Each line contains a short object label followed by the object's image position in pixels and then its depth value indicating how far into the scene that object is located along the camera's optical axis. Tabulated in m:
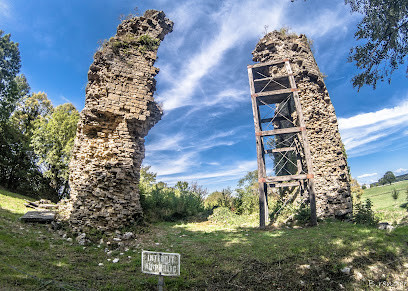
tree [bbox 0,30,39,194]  19.94
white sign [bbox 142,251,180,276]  3.25
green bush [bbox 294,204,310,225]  9.01
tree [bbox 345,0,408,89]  5.87
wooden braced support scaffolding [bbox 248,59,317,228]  9.20
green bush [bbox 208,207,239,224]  11.57
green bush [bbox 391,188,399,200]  14.76
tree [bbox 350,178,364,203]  21.51
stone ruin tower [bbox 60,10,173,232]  7.26
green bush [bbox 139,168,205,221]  11.15
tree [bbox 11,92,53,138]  21.01
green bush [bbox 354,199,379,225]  8.15
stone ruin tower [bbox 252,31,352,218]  9.76
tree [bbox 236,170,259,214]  13.62
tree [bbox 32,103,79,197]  18.80
